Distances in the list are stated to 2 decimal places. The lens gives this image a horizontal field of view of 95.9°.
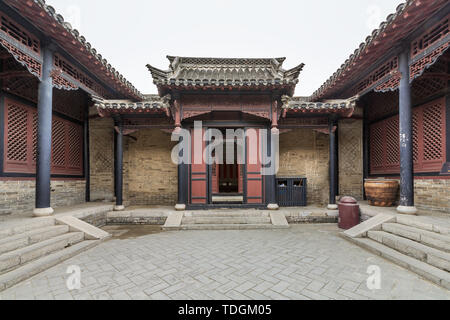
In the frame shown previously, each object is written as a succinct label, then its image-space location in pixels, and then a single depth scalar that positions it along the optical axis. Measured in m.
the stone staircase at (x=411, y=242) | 3.05
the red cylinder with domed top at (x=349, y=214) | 5.54
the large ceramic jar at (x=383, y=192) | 6.01
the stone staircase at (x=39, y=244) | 3.05
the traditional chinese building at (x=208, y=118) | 4.70
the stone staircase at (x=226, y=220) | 5.69
